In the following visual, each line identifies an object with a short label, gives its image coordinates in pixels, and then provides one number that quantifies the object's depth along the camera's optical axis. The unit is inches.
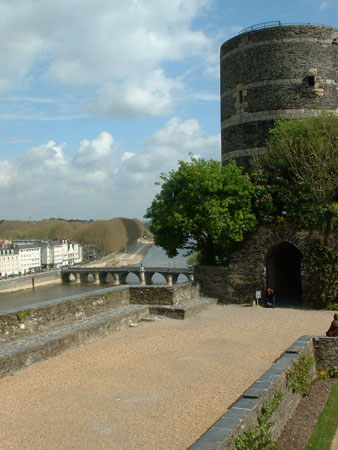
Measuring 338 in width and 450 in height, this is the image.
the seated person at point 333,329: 446.0
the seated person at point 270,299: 699.4
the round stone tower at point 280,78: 839.7
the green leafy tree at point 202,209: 708.7
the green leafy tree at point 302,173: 698.8
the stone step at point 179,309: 607.2
